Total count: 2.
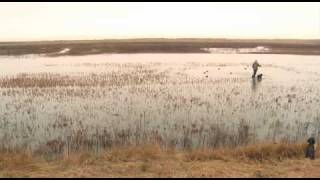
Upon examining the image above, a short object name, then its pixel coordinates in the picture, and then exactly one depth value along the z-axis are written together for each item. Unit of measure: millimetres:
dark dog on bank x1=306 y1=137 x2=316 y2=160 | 12560
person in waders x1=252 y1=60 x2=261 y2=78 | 32216
